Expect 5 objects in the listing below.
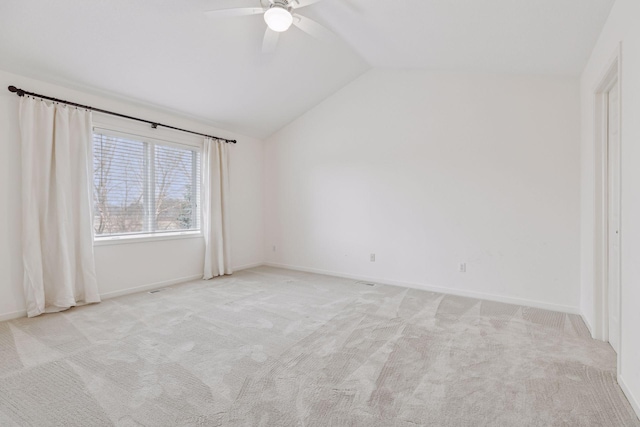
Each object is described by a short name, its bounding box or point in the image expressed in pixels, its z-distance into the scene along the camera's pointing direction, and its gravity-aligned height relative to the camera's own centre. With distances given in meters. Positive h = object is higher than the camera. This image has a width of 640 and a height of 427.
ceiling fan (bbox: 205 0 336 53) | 2.39 +1.63
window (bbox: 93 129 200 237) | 3.79 +0.37
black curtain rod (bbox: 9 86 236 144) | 3.00 +1.23
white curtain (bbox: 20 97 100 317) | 3.08 +0.08
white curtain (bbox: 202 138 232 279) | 4.81 +0.05
